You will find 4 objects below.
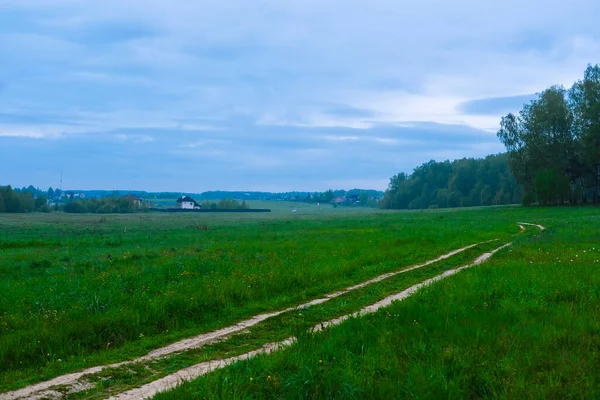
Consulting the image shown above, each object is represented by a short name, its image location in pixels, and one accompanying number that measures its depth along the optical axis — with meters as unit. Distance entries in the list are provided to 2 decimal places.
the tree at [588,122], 70.75
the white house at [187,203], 159.88
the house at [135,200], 125.28
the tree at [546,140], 76.81
